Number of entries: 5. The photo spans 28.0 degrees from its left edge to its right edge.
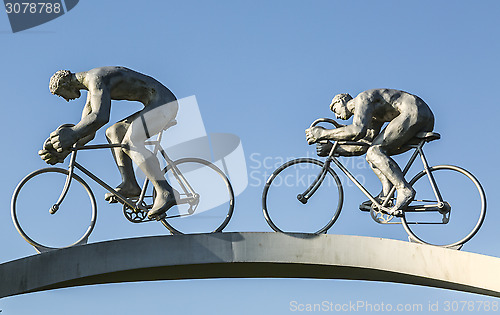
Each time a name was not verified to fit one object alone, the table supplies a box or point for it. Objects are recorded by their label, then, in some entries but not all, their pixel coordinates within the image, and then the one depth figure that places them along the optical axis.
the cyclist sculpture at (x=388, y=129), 14.42
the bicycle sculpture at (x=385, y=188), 14.23
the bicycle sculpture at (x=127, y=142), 14.23
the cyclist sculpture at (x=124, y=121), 14.28
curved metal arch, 13.73
